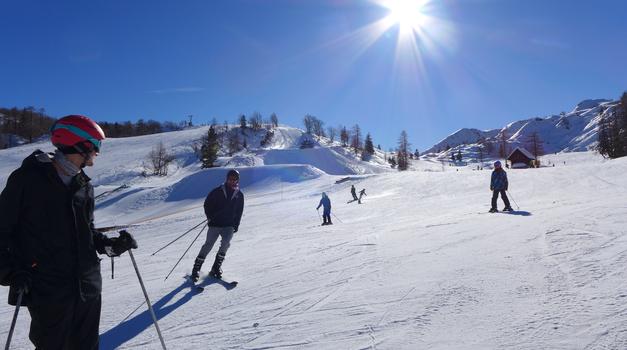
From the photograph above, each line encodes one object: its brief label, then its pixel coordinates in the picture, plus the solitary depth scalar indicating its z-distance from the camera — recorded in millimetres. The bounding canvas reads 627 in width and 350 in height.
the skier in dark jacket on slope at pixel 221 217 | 6848
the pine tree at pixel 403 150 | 104462
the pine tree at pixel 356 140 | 123419
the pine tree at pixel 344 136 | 133500
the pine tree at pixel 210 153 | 67250
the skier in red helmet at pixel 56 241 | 2477
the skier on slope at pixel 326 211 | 17062
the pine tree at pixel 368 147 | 113619
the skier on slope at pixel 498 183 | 13875
